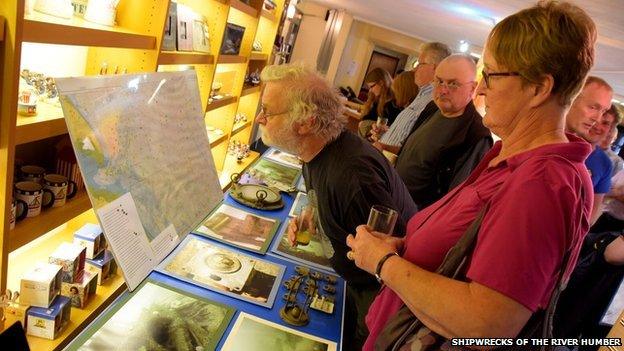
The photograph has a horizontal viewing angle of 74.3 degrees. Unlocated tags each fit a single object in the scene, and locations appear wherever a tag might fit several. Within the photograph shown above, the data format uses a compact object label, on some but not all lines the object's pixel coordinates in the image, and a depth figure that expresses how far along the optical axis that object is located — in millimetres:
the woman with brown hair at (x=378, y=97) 5406
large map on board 1024
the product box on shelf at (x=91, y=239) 1574
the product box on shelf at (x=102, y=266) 1615
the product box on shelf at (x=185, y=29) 2012
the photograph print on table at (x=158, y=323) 1187
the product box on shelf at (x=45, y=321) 1330
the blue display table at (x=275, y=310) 1446
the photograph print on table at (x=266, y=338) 1297
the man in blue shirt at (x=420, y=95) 3461
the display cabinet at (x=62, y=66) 1045
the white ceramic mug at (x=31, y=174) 1366
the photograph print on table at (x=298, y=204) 2428
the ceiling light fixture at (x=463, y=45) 8586
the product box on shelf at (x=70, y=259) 1420
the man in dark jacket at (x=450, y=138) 2443
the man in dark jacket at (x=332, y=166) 1561
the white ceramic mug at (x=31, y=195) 1263
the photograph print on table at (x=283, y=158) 3500
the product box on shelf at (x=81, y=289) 1490
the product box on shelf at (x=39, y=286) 1298
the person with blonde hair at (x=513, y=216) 747
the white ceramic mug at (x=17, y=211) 1190
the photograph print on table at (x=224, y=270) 1556
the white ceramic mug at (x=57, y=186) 1411
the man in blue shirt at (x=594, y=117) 2289
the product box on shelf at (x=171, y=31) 1868
